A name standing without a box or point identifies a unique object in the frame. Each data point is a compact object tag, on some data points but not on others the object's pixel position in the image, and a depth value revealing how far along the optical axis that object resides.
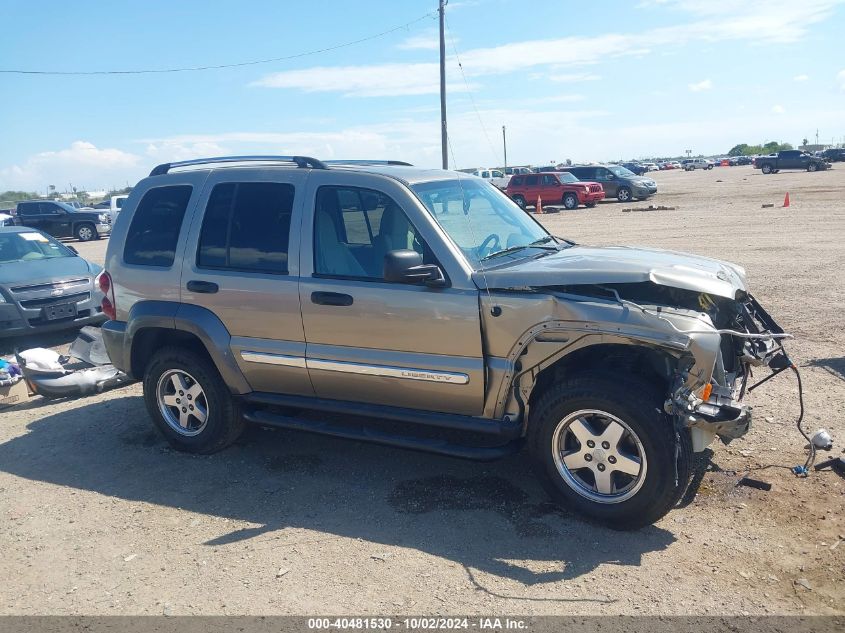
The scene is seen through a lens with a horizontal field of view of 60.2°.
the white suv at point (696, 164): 93.12
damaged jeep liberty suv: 4.06
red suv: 31.86
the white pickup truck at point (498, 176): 41.56
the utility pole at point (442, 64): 23.93
